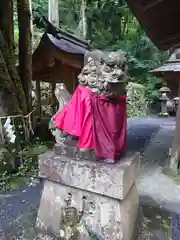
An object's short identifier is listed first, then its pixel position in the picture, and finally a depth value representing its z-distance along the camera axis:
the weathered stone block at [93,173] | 1.70
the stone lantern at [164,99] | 11.43
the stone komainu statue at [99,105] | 1.68
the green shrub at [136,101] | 11.05
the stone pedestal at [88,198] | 1.75
